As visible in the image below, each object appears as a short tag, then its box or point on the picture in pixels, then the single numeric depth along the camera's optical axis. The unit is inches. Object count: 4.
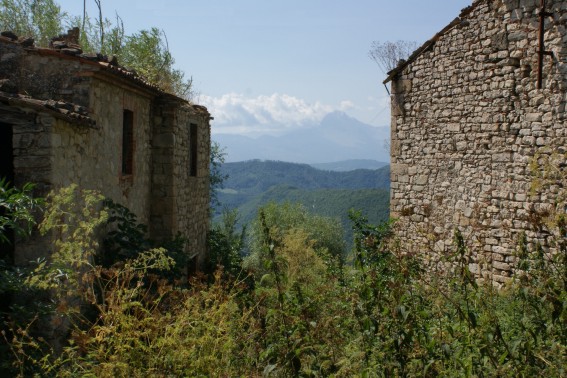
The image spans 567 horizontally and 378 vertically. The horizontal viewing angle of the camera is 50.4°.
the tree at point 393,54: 876.4
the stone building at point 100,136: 275.3
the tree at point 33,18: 615.5
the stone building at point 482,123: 373.7
